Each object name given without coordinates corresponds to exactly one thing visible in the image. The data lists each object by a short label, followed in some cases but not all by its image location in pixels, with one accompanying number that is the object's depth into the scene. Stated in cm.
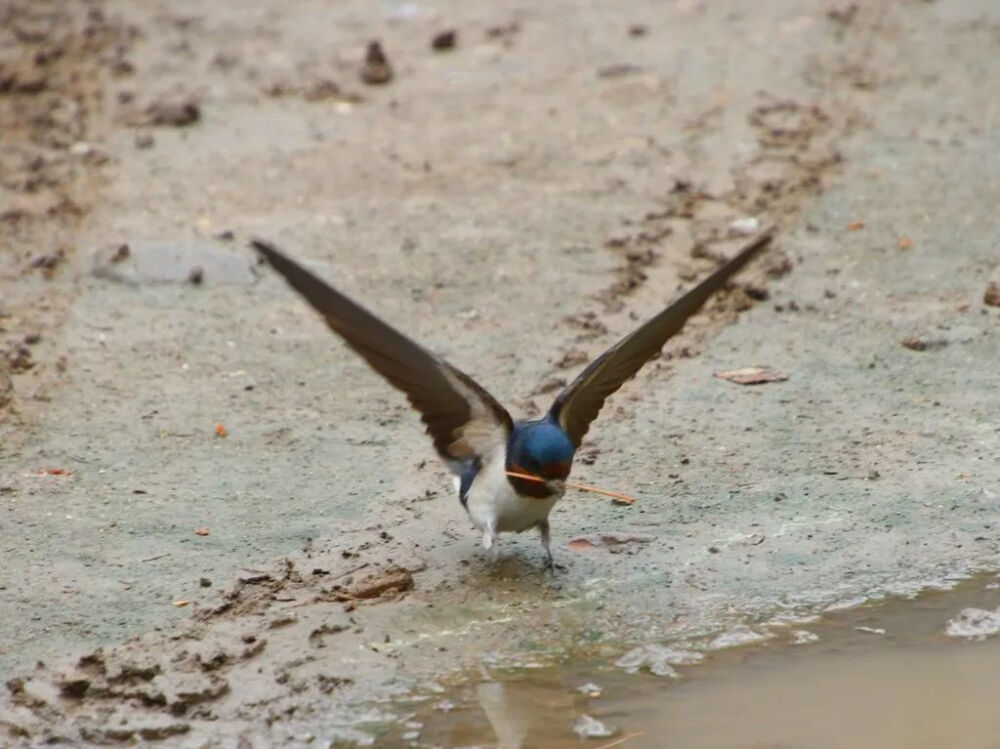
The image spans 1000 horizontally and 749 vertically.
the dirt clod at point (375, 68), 1712
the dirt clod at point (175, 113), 1627
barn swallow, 809
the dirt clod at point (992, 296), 1179
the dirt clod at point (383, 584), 861
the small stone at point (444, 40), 1802
